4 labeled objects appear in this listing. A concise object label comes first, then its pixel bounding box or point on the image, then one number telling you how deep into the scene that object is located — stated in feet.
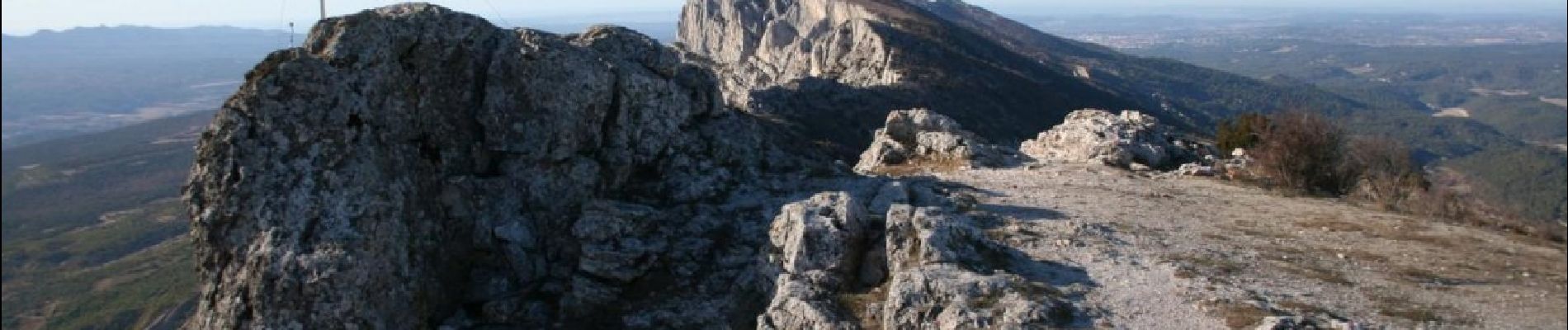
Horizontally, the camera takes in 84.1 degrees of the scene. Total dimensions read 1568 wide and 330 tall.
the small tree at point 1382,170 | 82.07
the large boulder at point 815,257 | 52.21
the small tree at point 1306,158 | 88.17
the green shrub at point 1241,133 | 126.62
